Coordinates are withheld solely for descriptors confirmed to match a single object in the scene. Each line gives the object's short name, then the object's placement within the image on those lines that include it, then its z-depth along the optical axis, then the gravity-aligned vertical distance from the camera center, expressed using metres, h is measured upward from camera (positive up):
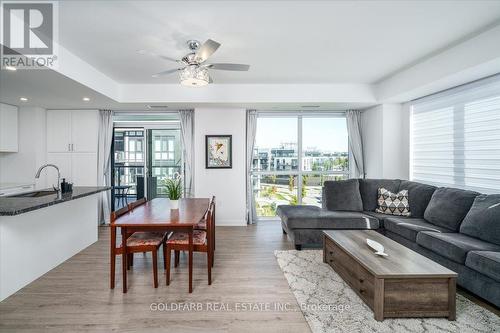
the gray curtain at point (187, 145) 5.24 +0.40
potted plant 2.96 -0.32
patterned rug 1.98 -1.27
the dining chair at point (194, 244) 2.63 -0.84
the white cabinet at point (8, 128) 4.49 +0.65
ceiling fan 2.74 +1.06
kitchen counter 2.42 -0.81
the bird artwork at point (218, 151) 5.13 +0.27
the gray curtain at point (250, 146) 5.29 +0.37
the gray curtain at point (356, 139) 5.38 +0.54
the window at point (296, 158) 5.53 +0.15
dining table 2.42 -0.56
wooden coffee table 2.02 -1.01
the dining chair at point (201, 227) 3.15 -0.80
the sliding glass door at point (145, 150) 5.41 +0.30
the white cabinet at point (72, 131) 5.08 +0.66
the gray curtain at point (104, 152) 5.16 +0.24
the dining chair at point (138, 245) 2.54 -0.84
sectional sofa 2.34 -0.78
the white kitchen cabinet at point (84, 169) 5.13 -0.11
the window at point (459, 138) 3.24 +0.41
